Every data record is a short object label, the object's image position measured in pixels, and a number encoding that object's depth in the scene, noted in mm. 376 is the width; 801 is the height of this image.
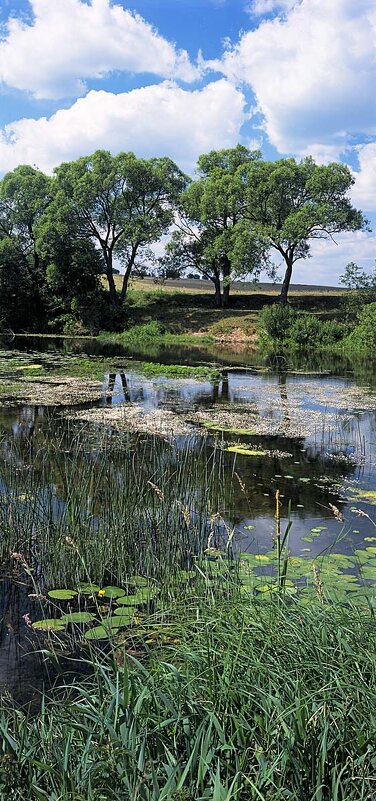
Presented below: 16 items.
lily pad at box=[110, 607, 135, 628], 4453
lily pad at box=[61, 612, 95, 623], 4584
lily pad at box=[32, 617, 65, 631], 4496
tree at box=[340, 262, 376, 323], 38469
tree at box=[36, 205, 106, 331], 41062
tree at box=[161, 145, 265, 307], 41744
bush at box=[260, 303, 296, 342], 37219
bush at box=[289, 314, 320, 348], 36438
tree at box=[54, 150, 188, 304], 41375
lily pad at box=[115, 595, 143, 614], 4748
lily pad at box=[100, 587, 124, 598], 4961
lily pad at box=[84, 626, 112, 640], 4301
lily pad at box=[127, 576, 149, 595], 5112
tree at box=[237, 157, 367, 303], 38750
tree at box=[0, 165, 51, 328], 42906
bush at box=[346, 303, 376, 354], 34688
